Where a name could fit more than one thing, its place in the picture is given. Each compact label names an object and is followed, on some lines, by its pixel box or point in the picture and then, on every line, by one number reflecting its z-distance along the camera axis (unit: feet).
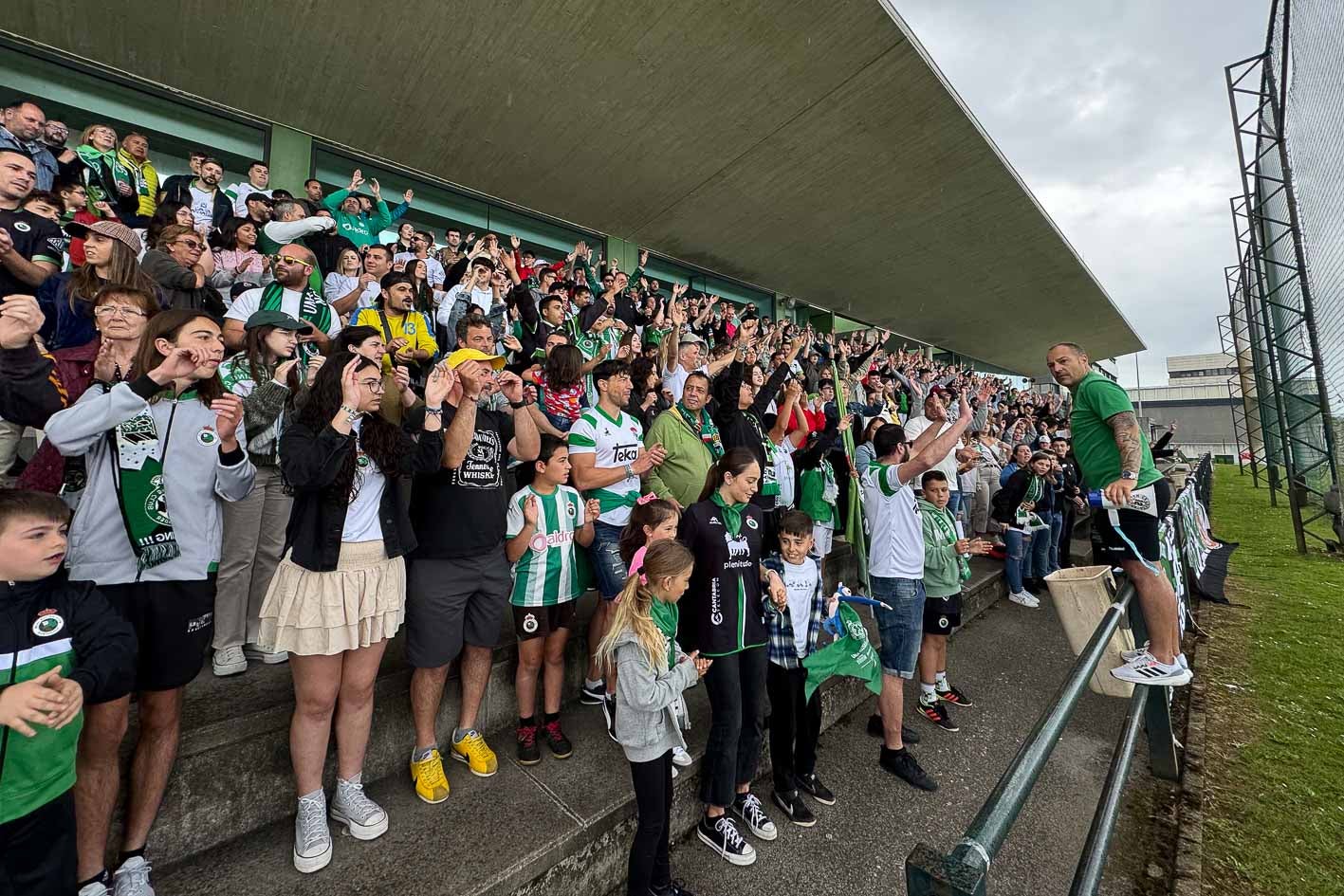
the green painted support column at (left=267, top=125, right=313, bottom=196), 30.60
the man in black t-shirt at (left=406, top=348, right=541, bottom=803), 8.59
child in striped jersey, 9.75
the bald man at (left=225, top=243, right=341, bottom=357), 11.41
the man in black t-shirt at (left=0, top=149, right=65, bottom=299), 8.84
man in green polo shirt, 10.75
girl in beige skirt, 7.09
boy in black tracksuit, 4.58
